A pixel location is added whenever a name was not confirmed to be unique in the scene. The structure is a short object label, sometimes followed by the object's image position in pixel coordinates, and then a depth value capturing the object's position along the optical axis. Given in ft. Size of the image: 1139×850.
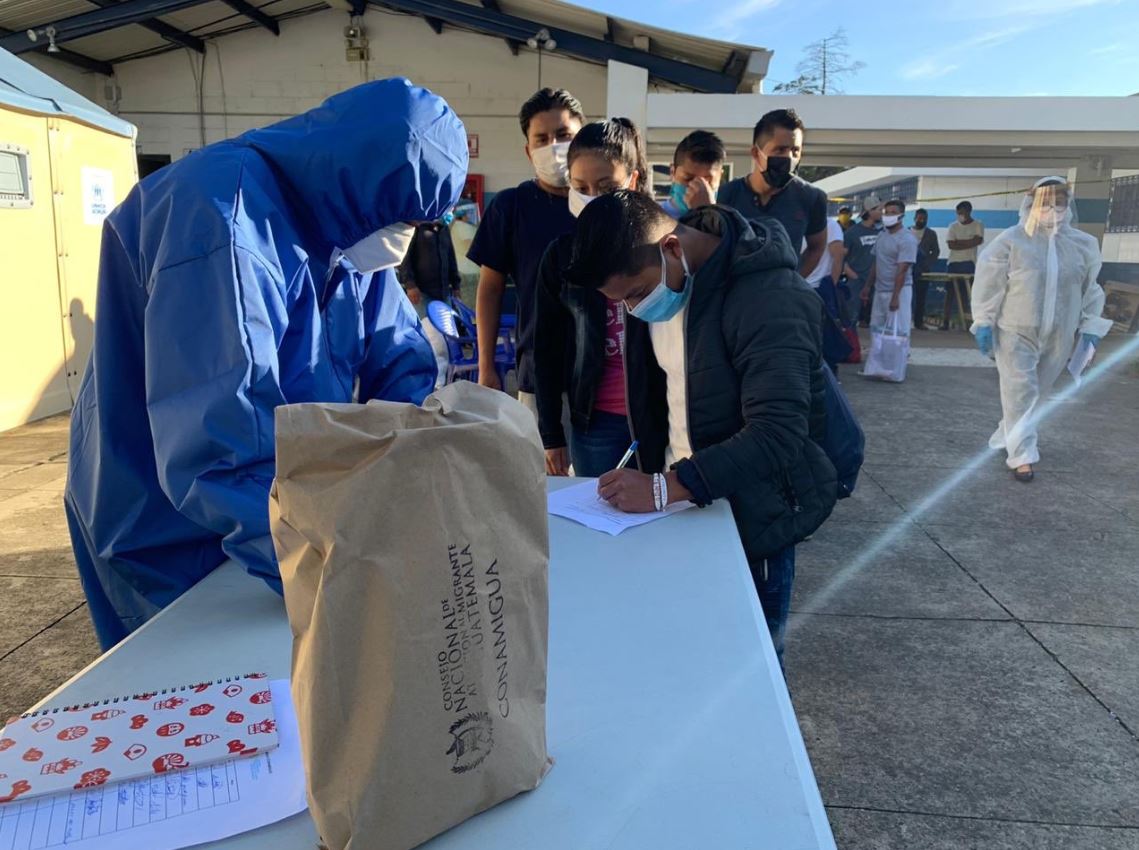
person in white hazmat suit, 17.08
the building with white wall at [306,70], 34.35
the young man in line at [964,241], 45.50
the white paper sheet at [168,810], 2.67
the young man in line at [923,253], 46.96
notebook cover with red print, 2.93
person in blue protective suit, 3.83
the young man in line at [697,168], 11.93
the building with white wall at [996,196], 43.37
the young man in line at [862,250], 38.96
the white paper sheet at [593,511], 5.58
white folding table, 2.72
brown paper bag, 2.19
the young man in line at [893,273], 28.35
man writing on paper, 5.49
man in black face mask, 12.91
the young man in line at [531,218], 9.34
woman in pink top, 7.75
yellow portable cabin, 20.07
